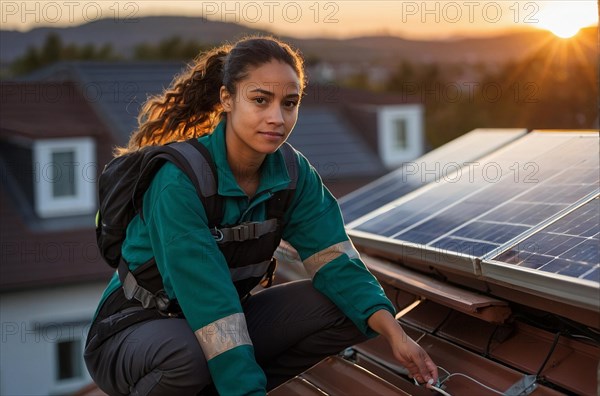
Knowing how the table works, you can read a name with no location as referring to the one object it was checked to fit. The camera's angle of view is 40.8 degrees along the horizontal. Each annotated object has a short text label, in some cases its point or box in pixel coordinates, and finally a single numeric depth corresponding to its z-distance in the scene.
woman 2.45
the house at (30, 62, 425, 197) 17.19
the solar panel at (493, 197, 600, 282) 2.33
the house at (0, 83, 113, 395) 13.51
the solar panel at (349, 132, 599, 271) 3.00
